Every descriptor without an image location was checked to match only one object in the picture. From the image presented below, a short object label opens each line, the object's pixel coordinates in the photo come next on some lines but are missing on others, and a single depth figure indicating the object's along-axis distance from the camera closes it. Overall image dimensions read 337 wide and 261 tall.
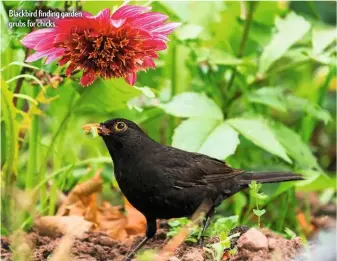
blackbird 6.11
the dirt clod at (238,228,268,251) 5.50
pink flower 5.48
